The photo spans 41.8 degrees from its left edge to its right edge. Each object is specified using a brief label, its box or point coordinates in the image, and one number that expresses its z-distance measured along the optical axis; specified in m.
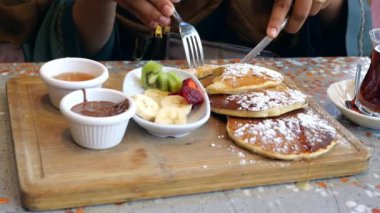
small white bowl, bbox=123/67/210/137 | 1.02
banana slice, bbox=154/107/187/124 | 1.05
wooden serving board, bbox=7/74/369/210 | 0.86
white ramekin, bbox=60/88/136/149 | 0.94
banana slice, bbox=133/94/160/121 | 1.06
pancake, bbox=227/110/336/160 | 1.01
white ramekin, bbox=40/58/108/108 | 1.09
